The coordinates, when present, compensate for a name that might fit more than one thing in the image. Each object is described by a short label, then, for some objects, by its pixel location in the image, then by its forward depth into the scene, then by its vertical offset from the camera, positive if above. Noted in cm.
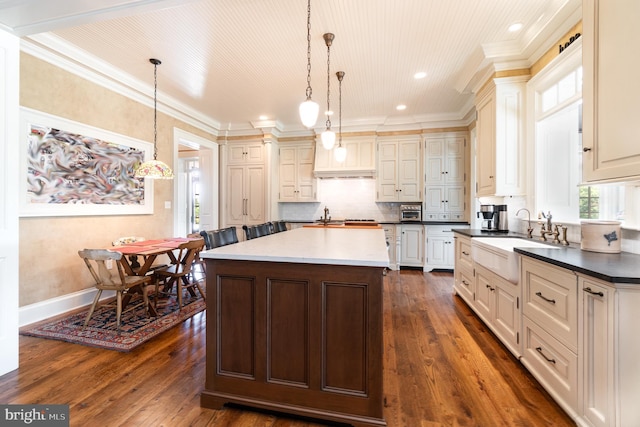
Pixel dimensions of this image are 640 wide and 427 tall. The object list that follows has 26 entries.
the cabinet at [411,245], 525 -62
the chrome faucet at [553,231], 222 -16
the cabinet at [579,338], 119 -67
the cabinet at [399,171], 546 +83
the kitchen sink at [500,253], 206 -34
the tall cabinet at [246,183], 580 +61
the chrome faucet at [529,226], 275 -14
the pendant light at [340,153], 383 +82
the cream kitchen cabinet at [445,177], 528 +68
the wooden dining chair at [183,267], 304 -63
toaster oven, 541 -1
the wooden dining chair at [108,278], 253 -65
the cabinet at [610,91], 141 +67
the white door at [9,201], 190 +7
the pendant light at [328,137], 316 +87
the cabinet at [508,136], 298 +84
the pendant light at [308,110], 237 +87
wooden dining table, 280 -41
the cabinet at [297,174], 594 +83
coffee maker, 331 -4
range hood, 552 +100
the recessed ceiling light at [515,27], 262 +178
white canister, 177 -16
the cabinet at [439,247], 508 -64
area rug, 237 -110
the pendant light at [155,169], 322 +50
